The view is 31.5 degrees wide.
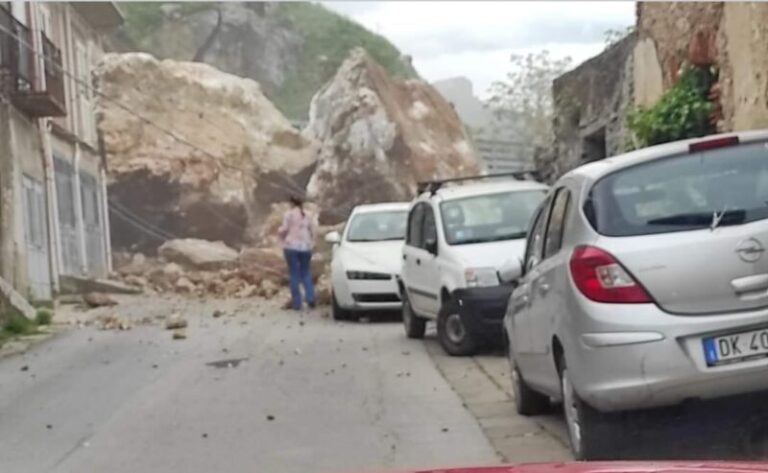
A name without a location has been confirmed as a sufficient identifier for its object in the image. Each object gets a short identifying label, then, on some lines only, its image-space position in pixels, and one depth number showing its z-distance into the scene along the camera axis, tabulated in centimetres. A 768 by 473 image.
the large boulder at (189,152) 4031
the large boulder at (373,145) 4078
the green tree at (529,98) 5200
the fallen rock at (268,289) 2547
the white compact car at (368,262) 1903
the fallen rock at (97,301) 2320
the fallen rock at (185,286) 2774
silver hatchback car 669
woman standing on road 2097
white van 1317
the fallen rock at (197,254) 3309
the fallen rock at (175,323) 1828
